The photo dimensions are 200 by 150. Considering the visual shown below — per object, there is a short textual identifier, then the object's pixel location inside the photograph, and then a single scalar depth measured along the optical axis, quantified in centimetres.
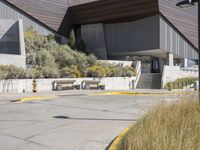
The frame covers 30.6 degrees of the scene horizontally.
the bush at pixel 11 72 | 2510
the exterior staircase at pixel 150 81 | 3709
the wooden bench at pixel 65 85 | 2839
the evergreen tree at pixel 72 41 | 4544
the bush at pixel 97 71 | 3312
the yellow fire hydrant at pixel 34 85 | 2581
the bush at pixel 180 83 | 3492
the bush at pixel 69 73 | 3108
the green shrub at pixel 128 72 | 3653
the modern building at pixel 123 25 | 4341
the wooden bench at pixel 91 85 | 3102
